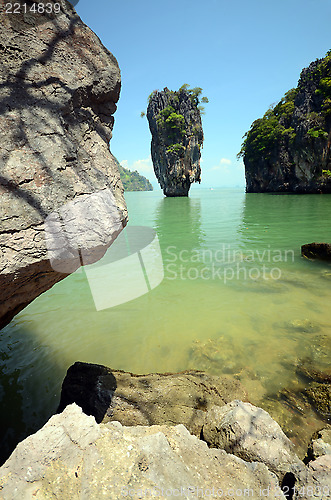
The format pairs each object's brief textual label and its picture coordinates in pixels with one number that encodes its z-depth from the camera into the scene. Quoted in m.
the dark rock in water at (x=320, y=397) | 2.50
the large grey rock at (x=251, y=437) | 1.75
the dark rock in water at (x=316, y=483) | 1.40
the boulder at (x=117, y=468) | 1.14
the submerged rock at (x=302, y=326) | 3.91
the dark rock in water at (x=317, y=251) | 6.78
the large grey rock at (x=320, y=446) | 1.80
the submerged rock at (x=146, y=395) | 2.37
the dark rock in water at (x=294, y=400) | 2.55
